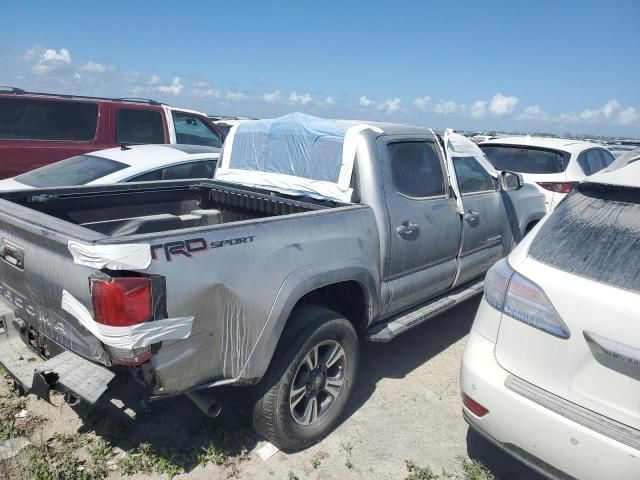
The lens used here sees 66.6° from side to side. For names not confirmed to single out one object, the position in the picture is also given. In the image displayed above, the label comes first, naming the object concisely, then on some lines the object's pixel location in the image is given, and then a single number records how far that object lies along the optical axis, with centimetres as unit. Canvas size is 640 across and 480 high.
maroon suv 667
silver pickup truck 215
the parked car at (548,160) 668
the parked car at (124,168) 534
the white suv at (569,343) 198
